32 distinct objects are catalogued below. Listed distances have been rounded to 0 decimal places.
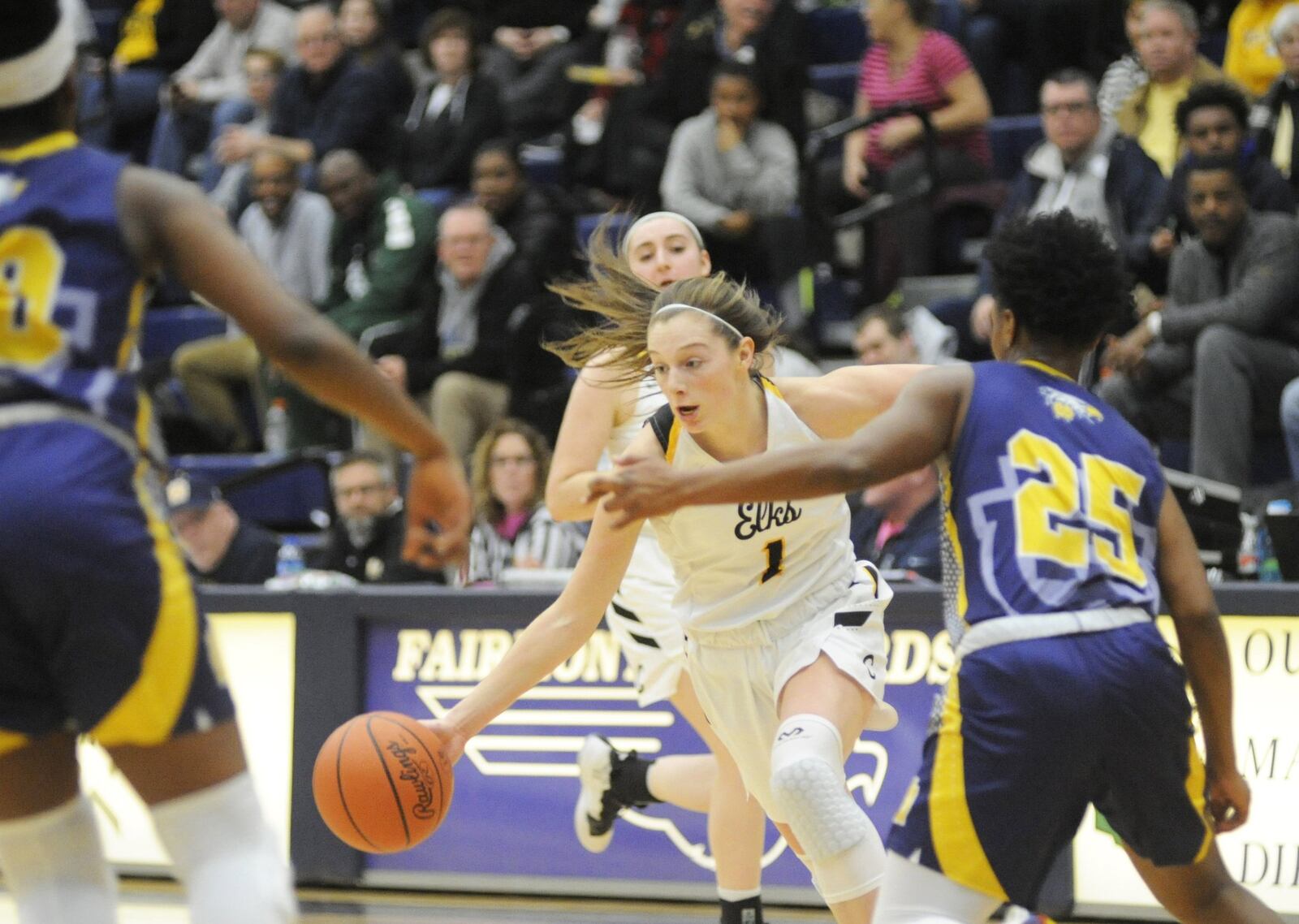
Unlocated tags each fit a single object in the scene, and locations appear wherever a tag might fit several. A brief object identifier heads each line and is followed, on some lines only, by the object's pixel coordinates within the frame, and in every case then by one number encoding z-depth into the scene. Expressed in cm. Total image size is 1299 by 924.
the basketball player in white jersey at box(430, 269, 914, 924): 773
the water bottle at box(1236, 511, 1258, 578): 1288
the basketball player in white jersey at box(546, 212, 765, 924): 986
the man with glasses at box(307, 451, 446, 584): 1563
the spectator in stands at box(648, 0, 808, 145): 1786
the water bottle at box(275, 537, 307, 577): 1597
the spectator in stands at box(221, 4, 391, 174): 2071
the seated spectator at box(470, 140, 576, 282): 1761
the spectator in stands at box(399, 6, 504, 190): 1955
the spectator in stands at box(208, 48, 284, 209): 2165
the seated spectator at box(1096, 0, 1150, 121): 1676
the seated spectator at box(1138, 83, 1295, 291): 1445
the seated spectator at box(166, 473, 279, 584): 1572
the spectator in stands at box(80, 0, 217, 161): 2463
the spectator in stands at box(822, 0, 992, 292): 1715
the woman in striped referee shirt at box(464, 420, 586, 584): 1471
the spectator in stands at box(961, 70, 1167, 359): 1551
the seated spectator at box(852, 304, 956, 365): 1467
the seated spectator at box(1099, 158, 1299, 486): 1406
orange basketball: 781
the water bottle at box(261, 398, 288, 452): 1948
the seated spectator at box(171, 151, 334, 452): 1976
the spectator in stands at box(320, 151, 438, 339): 1867
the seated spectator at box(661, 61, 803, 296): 1718
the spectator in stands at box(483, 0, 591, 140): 2094
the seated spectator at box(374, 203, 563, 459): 1728
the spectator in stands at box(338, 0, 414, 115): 2077
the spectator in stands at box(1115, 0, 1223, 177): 1597
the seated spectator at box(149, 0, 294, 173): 2296
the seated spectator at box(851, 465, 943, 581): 1286
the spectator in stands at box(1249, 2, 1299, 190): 1537
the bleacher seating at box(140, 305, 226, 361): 2175
